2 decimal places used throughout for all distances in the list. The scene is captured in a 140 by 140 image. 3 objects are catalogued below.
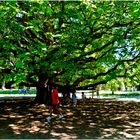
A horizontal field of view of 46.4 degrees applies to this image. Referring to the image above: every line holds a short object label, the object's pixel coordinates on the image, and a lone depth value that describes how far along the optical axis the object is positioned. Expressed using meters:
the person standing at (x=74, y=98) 12.82
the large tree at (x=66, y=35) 6.84
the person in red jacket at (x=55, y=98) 8.84
